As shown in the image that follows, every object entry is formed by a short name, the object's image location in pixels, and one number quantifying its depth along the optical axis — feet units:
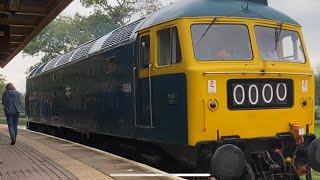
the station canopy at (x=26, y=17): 38.11
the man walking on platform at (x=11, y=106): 41.14
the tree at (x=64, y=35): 158.92
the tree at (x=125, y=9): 148.05
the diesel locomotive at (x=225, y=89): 23.84
